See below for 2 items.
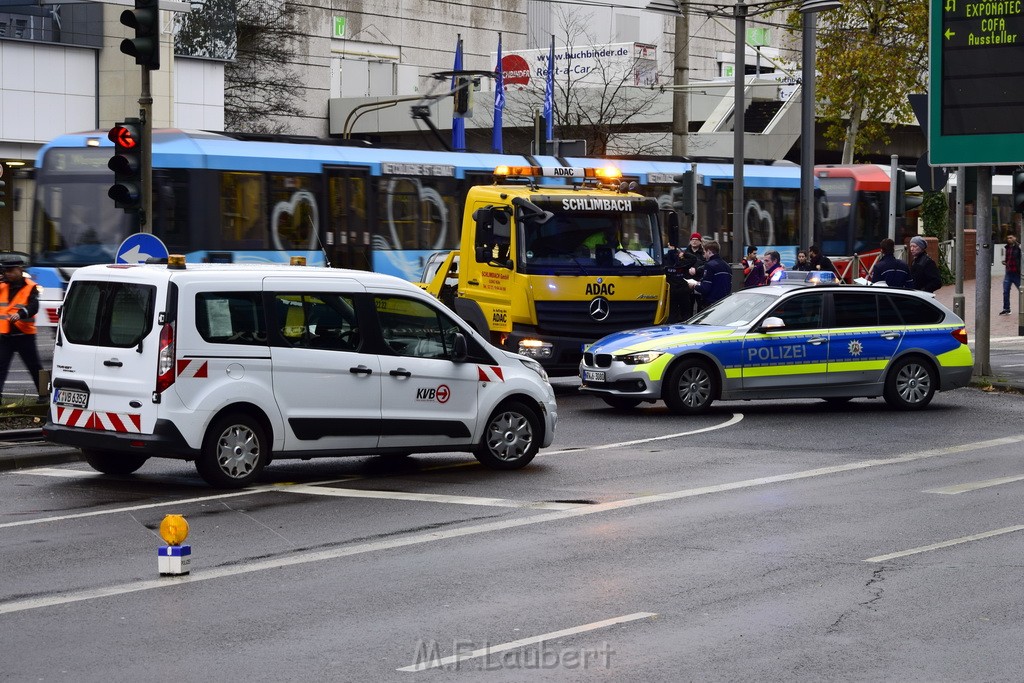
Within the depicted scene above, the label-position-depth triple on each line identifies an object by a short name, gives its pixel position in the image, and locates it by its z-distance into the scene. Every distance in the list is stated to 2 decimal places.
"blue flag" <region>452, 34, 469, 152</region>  46.01
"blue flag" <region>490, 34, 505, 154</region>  47.91
